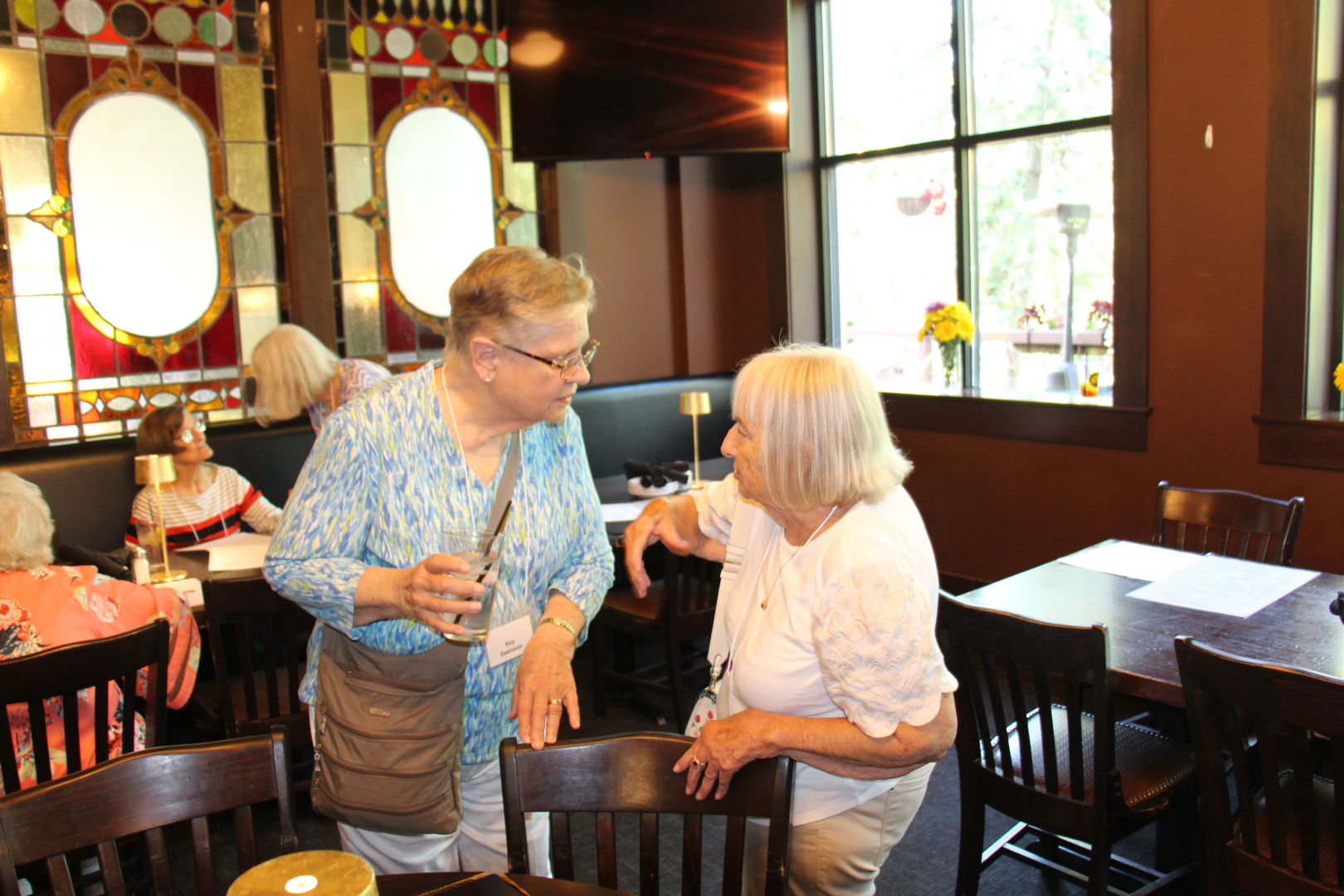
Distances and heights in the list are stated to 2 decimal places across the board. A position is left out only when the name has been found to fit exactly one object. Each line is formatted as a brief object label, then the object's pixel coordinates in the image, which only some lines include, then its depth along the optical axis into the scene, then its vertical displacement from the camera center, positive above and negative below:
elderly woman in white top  1.44 -0.48
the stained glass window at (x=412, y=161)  5.11 +0.93
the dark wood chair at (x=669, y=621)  3.58 -1.10
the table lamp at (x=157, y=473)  3.19 -0.41
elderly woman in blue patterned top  1.57 -0.29
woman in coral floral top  2.38 -0.64
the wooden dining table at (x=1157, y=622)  2.12 -0.77
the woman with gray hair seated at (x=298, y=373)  3.98 -0.14
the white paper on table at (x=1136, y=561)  2.84 -0.76
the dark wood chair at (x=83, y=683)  1.97 -0.69
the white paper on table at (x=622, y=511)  3.80 -0.73
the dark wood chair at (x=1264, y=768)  1.65 -0.84
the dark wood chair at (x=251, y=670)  2.47 -0.86
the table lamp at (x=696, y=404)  4.36 -0.35
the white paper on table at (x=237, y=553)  3.26 -0.71
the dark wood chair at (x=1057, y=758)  2.03 -1.06
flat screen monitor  5.34 +1.34
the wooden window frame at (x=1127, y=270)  4.14 +0.15
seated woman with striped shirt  3.73 -0.56
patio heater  4.71 +0.30
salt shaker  3.05 -0.68
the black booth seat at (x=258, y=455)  4.09 -0.54
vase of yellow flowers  5.15 -0.09
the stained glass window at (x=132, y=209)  4.31 +0.63
